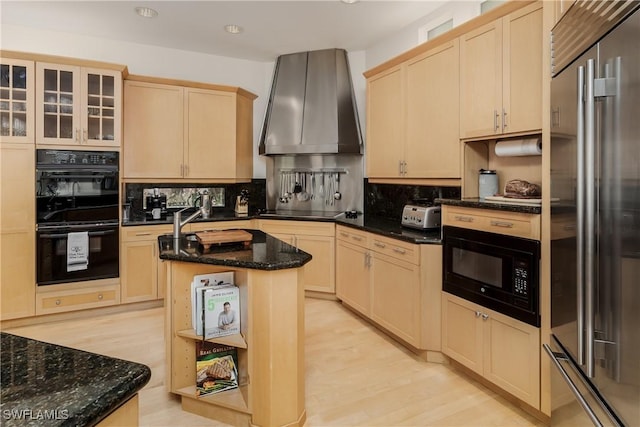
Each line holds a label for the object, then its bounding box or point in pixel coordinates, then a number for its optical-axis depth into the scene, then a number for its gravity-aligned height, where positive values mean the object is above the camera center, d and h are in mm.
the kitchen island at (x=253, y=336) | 1880 -652
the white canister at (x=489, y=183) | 2789 +222
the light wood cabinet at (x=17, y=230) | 3307 -163
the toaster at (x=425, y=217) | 2961 -34
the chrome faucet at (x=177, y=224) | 2422 -77
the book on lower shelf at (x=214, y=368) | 2066 -869
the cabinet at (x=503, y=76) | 2258 +900
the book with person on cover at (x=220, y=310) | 1988 -524
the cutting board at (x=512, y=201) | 2145 +74
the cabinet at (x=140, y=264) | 3777 -535
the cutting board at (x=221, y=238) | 2189 -153
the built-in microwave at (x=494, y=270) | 2025 -348
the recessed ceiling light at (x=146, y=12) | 3455 +1865
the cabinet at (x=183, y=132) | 3968 +892
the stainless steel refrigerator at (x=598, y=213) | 1158 +0
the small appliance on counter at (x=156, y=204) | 4292 +93
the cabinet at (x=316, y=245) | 4035 -352
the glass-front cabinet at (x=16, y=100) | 3295 +988
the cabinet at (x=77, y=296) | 3482 -807
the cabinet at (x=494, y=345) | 2053 -812
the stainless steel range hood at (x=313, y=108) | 4305 +1235
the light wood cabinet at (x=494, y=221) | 2031 -47
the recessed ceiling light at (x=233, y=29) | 3826 +1899
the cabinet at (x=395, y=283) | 2723 -582
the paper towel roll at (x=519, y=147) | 2379 +432
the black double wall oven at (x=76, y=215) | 3420 -30
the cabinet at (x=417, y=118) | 2902 +830
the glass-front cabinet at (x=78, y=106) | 3418 +1005
